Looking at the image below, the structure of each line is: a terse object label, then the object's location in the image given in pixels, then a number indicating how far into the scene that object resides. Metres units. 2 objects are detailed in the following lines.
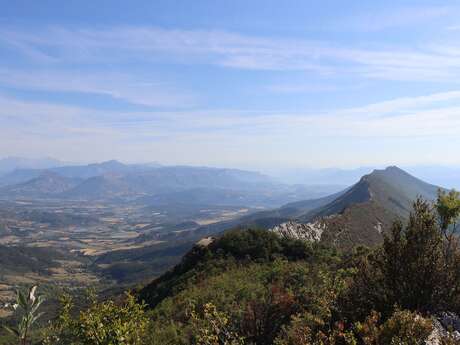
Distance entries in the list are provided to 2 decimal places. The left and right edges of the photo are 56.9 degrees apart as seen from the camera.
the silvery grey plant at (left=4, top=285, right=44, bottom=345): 9.09
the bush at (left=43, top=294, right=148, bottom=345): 10.88
